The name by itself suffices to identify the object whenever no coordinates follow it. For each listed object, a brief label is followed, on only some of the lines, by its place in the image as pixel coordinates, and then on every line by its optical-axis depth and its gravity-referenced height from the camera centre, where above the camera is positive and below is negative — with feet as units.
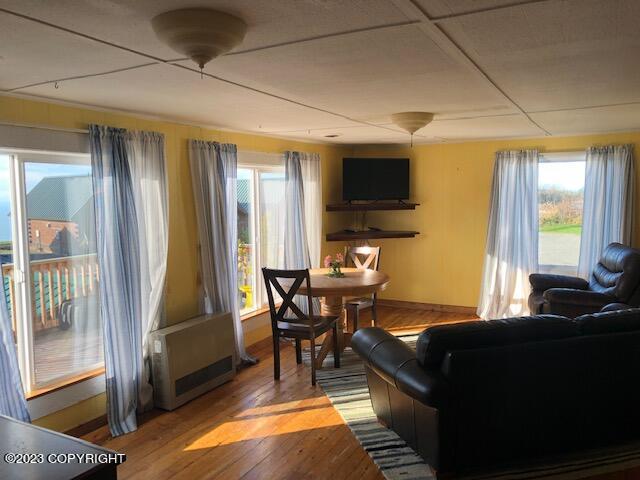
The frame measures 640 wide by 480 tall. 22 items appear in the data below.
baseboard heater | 12.65 -4.11
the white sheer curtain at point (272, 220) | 18.39 -0.69
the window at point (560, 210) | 19.34 -0.34
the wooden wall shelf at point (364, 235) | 21.33 -1.43
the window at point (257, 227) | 17.63 -0.95
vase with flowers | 16.25 -2.12
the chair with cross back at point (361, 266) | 17.41 -2.45
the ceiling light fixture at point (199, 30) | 5.41 +1.87
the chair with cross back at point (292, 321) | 13.89 -3.44
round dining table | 14.37 -2.46
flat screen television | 21.43 +0.96
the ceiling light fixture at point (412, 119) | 12.78 +2.07
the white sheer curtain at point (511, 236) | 19.49 -1.34
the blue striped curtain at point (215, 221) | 14.37 -0.59
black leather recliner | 15.06 -2.77
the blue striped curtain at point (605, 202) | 17.89 -0.03
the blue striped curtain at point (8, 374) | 9.51 -3.26
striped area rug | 9.33 -5.01
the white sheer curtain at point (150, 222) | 12.38 -0.54
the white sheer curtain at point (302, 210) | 18.57 -0.36
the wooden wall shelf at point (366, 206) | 21.17 -0.21
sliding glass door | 10.45 -1.38
